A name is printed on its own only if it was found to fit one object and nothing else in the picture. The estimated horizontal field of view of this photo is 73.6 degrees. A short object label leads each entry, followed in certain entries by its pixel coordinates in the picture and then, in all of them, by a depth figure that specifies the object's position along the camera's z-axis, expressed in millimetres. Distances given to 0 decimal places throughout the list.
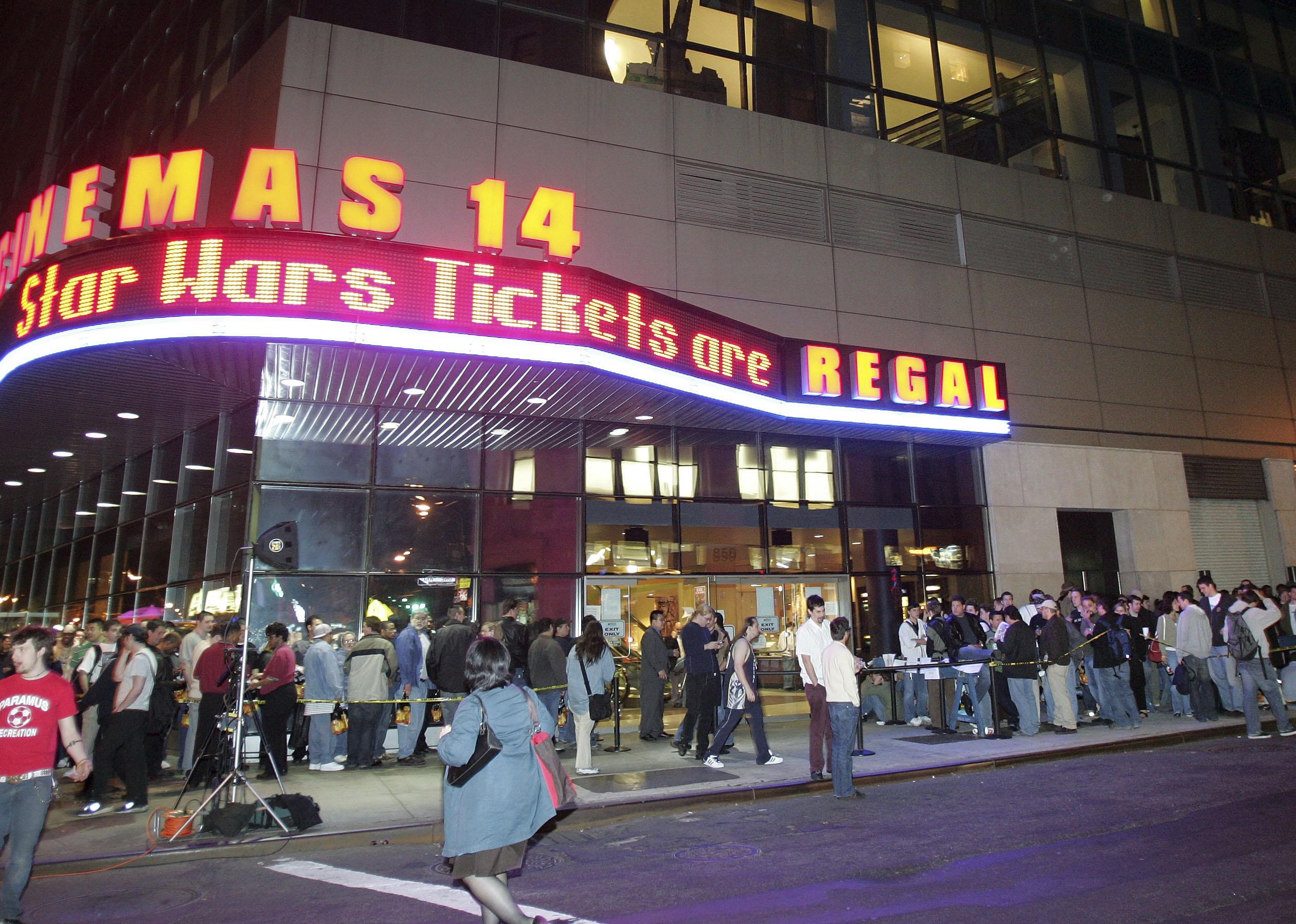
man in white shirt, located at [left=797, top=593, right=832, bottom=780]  9898
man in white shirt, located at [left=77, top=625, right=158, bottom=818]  9141
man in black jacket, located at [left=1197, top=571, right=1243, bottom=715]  12859
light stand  8016
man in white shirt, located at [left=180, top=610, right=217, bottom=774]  11352
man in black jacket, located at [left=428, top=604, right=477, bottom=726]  10898
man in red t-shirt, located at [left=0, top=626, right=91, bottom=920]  5473
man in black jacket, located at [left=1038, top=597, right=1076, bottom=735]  12820
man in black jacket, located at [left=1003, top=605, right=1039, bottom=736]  12734
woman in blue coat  4660
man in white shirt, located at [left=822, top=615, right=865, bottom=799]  9125
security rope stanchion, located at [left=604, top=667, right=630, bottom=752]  12461
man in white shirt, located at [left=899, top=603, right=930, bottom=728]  13711
